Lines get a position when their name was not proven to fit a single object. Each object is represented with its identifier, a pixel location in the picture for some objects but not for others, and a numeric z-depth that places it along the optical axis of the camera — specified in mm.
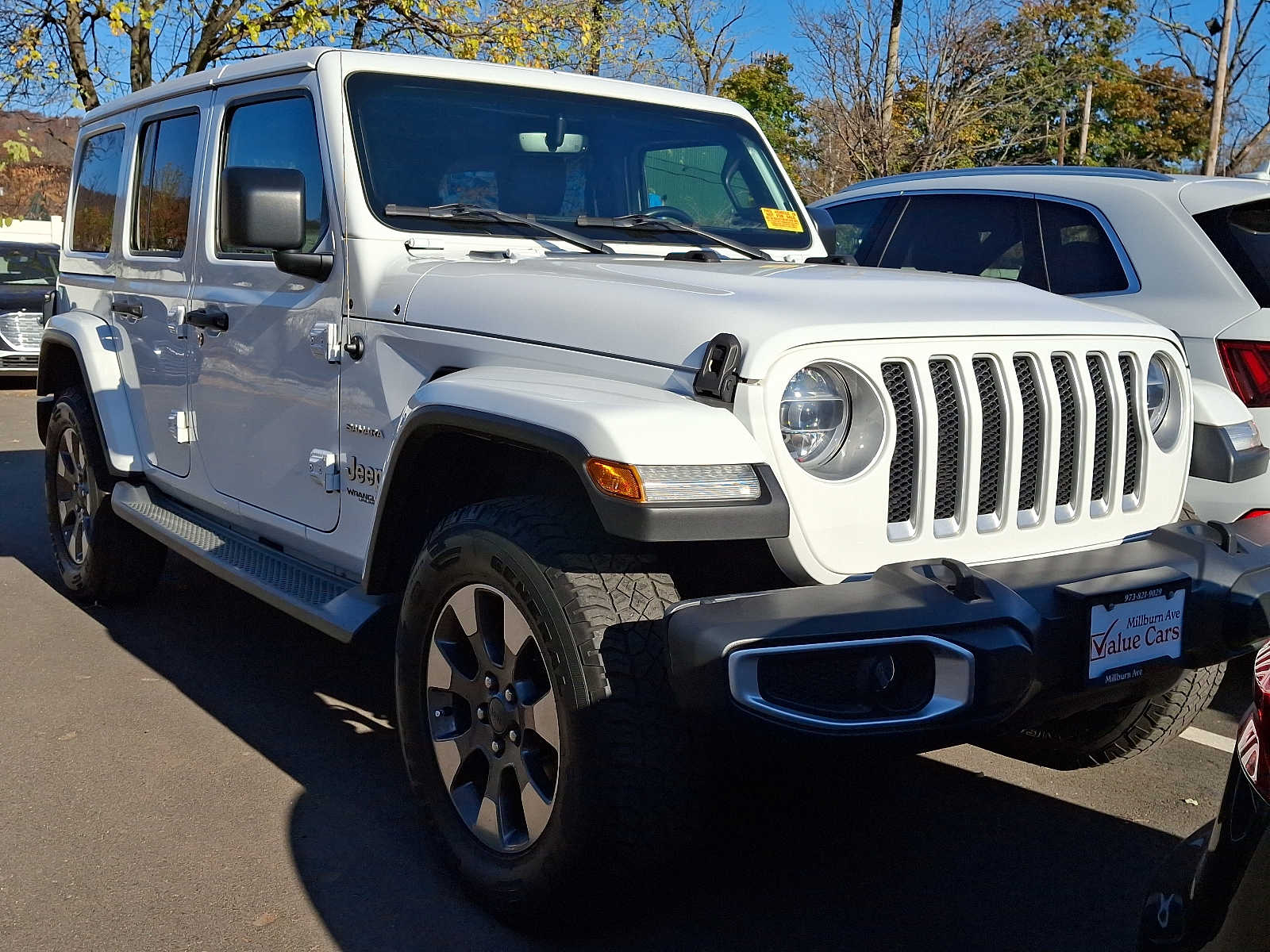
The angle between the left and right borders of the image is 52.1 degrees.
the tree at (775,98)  23578
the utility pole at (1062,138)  27328
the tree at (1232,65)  30938
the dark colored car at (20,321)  14867
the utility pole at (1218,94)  26281
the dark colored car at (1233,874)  1763
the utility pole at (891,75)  18234
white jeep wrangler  2531
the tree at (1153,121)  39625
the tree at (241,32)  17141
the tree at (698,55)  24141
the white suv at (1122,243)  4551
